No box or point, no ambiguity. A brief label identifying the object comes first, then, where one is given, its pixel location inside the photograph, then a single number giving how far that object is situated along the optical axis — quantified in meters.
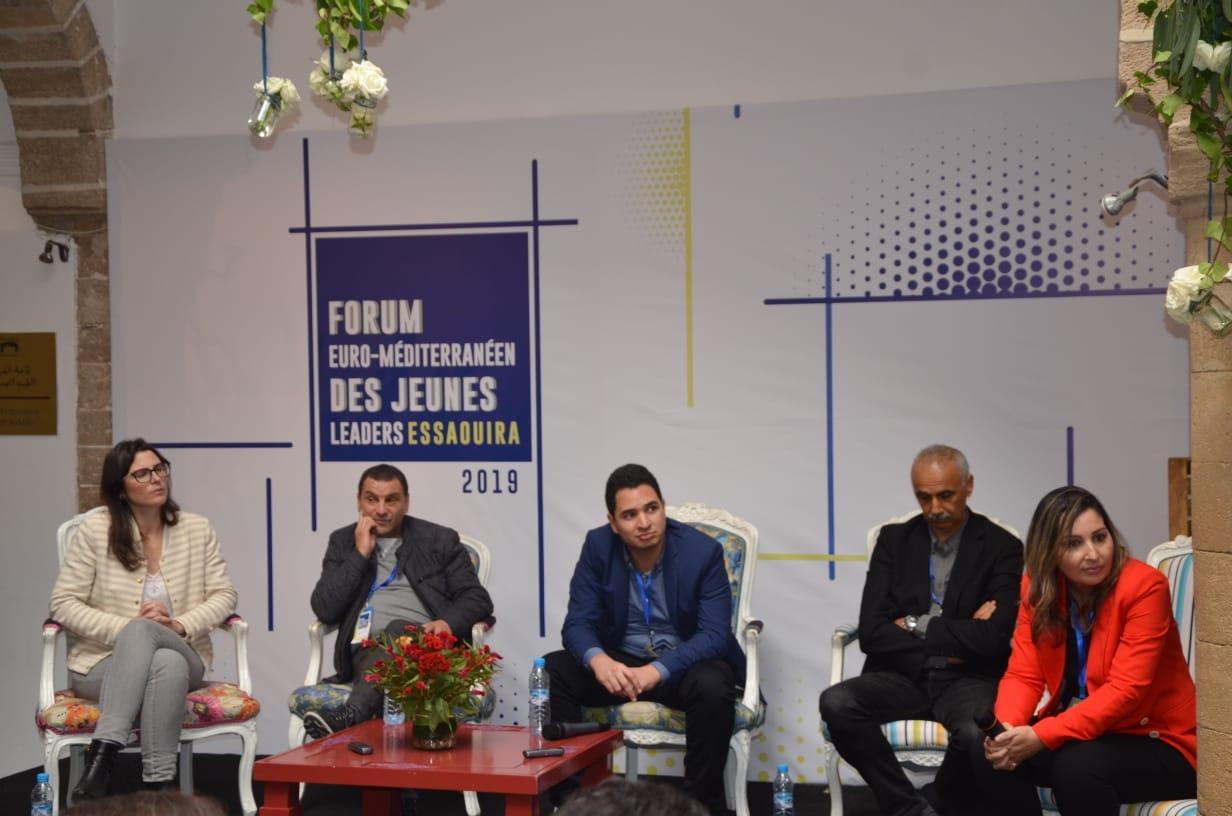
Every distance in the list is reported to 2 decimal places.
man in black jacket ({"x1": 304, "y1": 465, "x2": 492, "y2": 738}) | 5.33
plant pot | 4.39
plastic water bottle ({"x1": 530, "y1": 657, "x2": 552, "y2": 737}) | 4.74
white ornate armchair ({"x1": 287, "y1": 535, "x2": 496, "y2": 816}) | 5.11
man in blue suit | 4.77
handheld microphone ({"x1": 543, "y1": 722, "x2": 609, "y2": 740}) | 4.52
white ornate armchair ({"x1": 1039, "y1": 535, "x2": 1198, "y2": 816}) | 4.38
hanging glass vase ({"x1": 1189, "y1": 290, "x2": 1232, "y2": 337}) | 2.52
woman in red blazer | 3.72
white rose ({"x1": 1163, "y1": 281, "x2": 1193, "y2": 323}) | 2.46
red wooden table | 4.07
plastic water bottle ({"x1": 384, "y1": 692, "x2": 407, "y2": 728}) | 4.71
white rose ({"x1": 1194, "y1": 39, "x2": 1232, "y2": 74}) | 2.41
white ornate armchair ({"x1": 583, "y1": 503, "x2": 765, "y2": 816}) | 4.85
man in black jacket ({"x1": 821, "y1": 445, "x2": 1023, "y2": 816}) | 4.46
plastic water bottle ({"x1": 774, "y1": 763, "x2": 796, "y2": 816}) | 4.02
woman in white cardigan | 4.82
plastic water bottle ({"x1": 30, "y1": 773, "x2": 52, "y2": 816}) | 4.38
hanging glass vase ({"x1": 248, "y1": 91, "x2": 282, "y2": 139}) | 2.48
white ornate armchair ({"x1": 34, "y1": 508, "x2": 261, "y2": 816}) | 4.86
